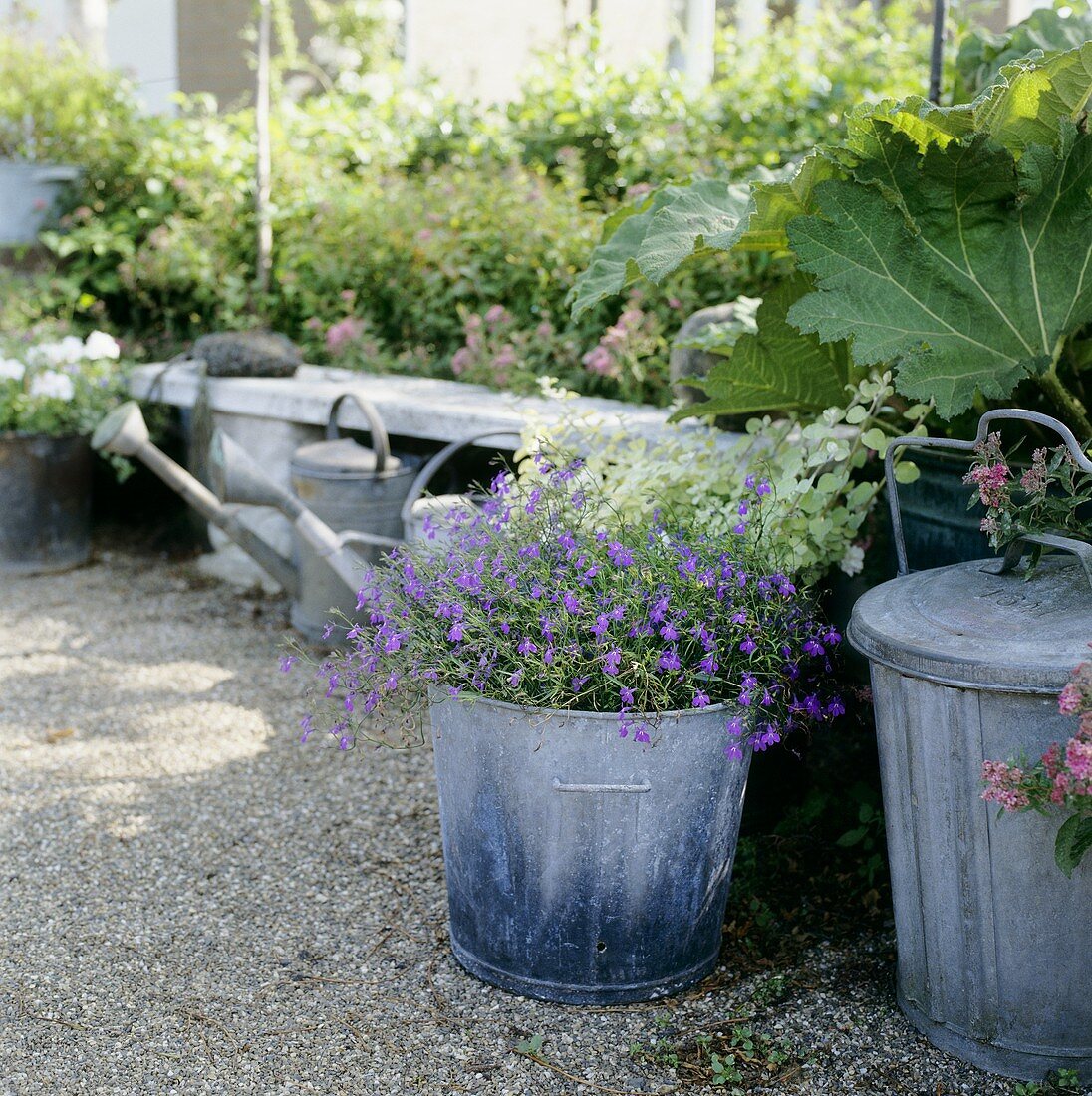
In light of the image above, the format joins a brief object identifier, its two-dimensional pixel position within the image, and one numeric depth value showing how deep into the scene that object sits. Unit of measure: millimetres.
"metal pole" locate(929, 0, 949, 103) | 3092
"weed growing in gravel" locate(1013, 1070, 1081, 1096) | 1899
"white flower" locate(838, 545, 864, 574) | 2479
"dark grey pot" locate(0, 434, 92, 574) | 4898
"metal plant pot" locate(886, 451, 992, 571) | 2393
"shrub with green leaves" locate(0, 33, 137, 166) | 6434
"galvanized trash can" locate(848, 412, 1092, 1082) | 1786
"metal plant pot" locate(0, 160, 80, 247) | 6074
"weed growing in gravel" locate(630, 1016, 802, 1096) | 1978
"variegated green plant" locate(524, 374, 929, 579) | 2348
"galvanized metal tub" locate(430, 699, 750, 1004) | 2021
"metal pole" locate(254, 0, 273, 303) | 5488
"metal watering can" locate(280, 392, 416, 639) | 3837
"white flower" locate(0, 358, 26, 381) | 4879
